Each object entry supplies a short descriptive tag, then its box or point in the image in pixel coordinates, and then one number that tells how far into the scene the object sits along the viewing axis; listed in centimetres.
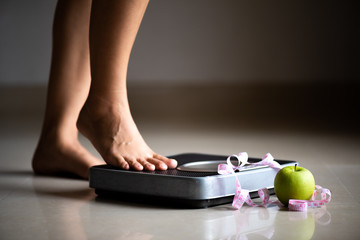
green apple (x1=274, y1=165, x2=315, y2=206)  151
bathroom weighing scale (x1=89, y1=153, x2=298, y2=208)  150
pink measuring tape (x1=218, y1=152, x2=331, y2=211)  150
